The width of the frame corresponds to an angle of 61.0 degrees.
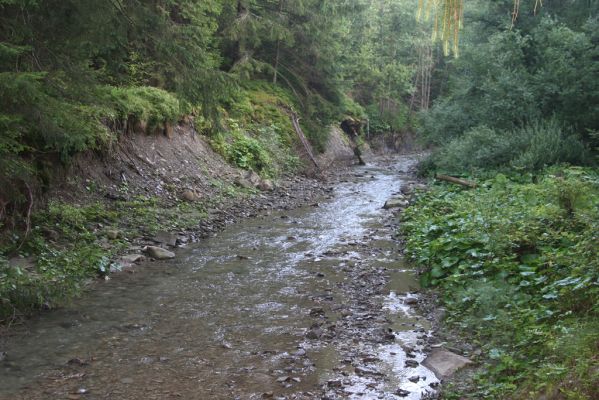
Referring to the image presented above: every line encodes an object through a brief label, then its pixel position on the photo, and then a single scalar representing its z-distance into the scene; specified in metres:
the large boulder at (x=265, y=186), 16.16
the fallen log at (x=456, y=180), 13.62
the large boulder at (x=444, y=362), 5.03
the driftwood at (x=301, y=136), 22.20
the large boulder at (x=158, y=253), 8.97
